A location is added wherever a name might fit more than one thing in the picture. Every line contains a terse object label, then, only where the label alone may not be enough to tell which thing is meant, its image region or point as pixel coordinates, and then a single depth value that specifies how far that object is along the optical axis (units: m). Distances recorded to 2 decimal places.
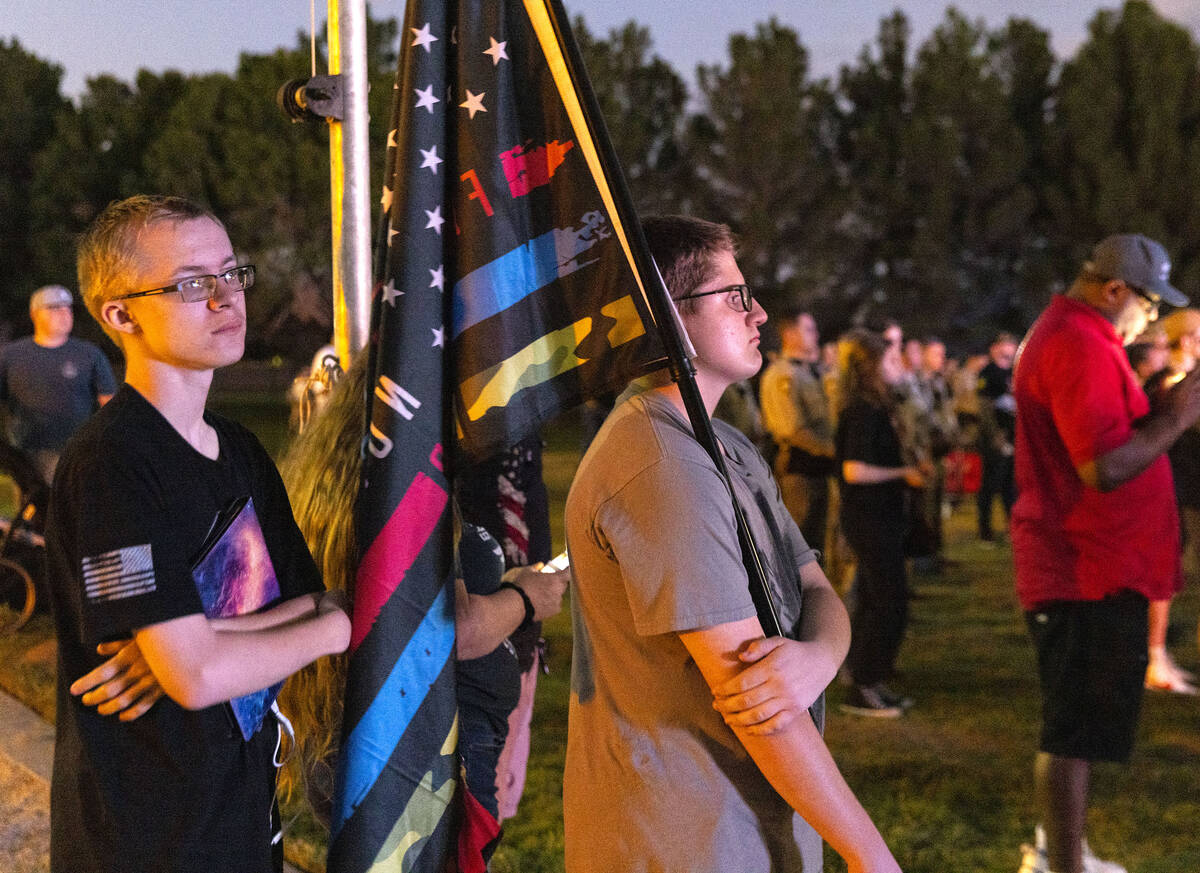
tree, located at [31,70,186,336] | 38.00
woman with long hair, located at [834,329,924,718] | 5.85
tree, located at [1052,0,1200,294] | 34.06
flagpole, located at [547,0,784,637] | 1.80
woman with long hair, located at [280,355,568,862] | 2.21
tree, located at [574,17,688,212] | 38.56
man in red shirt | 3.36
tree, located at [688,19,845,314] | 35.84
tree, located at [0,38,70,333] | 38.75
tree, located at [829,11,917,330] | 36.69
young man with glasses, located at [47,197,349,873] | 1.63
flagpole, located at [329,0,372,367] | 3.33
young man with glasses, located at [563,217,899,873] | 1.72
